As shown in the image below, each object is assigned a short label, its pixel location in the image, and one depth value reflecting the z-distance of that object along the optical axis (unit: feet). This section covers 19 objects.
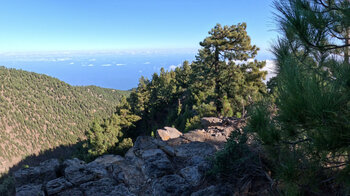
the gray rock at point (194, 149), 22.29
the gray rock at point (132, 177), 17.92
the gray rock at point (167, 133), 31.45
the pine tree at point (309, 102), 6.10
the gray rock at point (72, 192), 16.55
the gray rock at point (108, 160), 22.07
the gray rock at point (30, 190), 16.28
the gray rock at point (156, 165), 18.45
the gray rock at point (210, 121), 35.68
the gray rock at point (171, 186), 15.03
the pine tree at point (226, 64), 46.70
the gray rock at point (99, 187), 16.87
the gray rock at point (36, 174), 17.99
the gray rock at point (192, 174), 16.38
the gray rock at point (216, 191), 12.90
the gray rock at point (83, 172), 18.41
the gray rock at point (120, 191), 16.75
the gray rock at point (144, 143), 24.29
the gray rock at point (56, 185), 16.78
